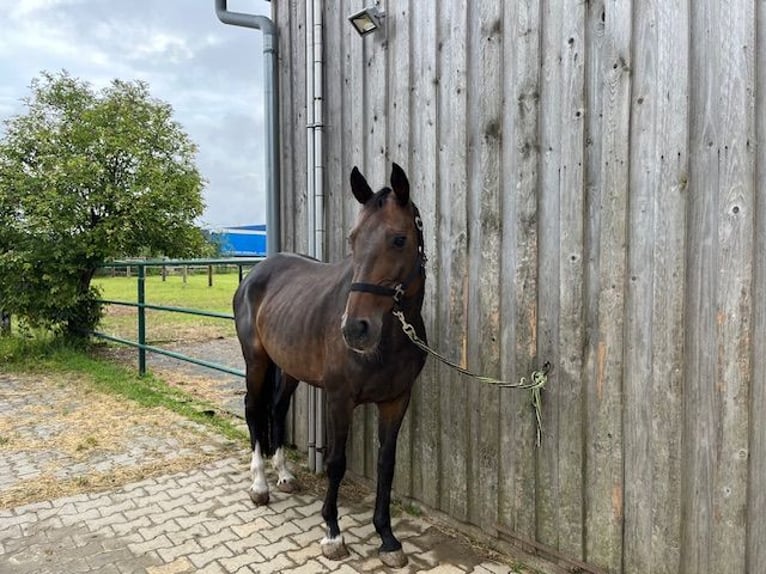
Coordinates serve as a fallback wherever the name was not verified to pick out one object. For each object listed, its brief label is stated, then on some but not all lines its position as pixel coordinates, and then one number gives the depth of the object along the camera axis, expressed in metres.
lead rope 2.07
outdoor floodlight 2.63
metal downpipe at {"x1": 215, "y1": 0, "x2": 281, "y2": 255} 3.36
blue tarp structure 28.60
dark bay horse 1.92
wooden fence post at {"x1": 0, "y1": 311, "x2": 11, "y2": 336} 6.99
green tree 6.15
